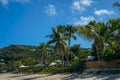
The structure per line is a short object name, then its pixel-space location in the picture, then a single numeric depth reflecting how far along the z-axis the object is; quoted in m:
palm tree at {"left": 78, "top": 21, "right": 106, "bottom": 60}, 14.49
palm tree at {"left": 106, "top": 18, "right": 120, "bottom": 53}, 12.49
